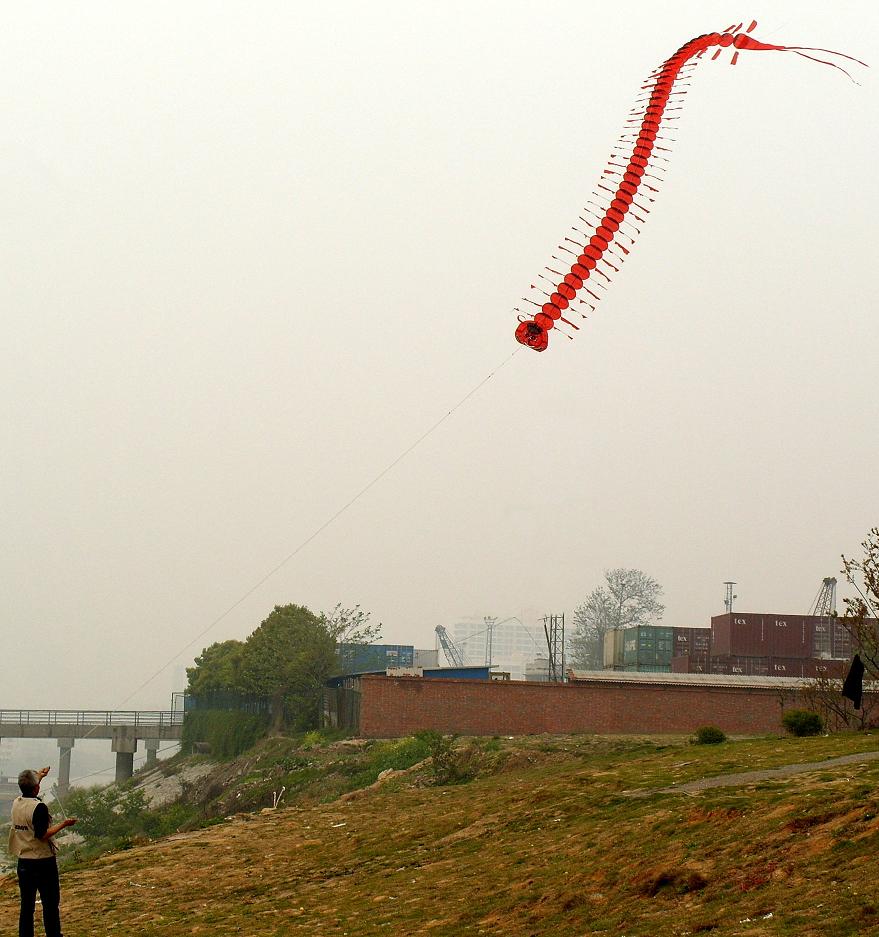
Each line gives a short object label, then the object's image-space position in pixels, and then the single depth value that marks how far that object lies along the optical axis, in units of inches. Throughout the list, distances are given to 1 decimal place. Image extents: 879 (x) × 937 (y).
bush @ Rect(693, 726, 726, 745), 1374.3
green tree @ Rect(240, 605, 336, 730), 2908.5
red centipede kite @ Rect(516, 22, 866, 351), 905.5
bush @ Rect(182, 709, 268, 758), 3006.9
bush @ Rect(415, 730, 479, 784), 1473.9
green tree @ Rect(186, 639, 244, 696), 3356.3
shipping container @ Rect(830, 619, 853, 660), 3447.3
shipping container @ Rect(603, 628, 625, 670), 3969.0
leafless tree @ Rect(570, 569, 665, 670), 6318.9
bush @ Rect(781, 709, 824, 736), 1396.4
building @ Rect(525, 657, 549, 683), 5541.3
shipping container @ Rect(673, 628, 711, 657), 3710.6
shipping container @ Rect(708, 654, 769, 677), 3417.8
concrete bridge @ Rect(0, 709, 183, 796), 3713.1
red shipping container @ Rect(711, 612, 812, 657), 3408.0
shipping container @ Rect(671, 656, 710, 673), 3560.5
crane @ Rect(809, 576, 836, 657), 3435.0
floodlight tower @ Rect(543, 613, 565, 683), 2741.1
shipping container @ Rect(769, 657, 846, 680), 3319.4
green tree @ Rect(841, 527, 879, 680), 1392.7
